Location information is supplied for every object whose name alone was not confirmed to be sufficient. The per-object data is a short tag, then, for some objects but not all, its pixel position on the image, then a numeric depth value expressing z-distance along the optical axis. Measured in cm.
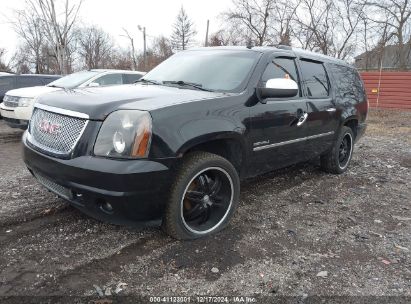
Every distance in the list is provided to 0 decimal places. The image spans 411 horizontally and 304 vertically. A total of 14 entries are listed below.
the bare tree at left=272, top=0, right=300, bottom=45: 3731
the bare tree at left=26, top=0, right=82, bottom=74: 2200
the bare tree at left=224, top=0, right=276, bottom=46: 3953
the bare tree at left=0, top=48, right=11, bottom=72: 5631
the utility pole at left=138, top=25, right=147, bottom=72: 4222
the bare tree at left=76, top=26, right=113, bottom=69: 5972
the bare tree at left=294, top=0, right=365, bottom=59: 3612
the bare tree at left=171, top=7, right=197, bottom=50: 5094
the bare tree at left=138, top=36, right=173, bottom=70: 4688
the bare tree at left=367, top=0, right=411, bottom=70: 3206
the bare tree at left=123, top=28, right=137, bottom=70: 4501
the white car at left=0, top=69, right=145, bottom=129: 827
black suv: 294
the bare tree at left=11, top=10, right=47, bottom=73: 3402
